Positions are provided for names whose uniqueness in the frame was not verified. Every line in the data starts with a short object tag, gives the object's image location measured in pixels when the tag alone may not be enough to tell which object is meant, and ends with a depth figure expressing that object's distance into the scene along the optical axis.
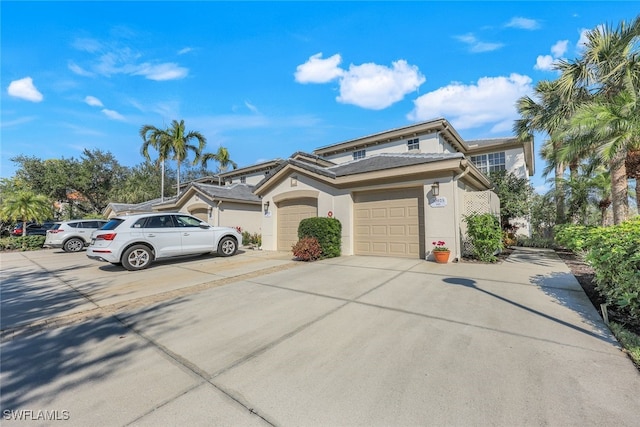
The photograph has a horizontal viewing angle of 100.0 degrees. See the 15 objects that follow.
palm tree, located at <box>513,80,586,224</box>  10.96
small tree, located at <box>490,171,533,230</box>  13.16
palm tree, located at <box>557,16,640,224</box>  7.05
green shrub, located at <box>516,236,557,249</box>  12.41
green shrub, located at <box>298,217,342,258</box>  9.51
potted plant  7.86
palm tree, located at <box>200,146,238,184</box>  29.52
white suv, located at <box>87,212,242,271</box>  7.79
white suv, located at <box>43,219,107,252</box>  14.14
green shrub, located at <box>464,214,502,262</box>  7.88
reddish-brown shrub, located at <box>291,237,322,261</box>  8.98
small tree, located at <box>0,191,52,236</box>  14.95
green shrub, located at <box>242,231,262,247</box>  15.01
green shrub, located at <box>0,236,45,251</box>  15.94
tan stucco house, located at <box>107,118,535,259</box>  8.43
